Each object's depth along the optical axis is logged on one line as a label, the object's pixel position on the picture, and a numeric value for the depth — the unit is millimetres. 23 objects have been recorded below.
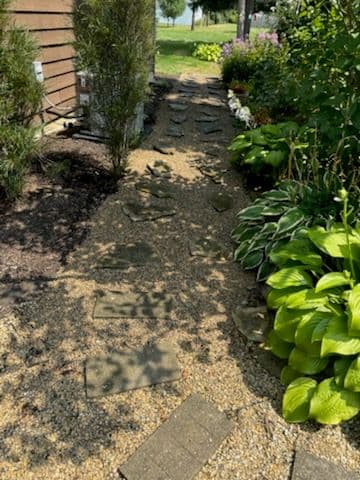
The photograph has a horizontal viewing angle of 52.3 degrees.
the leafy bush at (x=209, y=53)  12507
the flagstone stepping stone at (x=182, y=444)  1645
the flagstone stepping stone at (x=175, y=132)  5986
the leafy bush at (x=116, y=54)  3412
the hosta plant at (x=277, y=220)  2879
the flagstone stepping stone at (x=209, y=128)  6266
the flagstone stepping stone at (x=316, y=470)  1658
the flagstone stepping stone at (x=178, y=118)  6576
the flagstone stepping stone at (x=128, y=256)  2996
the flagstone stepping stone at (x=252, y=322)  2381
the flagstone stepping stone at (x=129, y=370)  2010
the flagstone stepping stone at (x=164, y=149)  5287
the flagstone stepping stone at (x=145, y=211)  3668
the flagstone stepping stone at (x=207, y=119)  6742
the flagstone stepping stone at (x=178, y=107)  7195
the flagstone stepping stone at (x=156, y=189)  4145
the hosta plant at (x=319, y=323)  1858
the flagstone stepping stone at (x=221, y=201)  4004
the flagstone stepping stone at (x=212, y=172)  4668
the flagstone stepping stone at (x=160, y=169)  4633
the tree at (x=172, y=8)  28356
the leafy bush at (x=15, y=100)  3170
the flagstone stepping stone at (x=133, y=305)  2510
